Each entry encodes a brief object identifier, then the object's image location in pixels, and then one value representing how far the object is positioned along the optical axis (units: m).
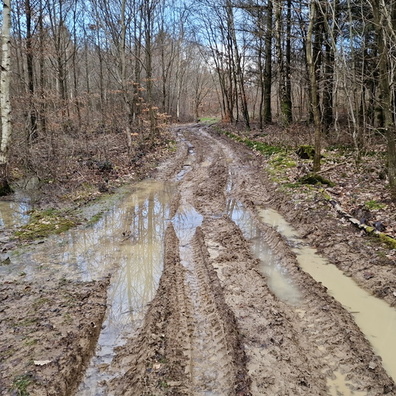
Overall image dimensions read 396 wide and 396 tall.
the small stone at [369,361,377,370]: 3.50
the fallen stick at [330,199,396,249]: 6.09
